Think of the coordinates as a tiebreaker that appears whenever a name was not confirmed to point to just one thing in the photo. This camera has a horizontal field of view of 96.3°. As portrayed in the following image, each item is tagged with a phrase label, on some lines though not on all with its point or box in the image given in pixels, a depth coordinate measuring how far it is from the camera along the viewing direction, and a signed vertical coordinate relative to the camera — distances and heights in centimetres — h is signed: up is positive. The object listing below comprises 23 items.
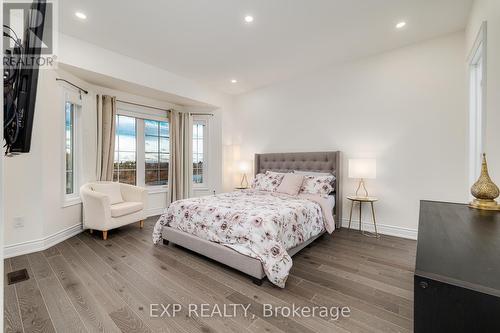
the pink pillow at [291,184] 359 -31
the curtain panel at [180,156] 478 +17
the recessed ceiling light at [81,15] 254 +169
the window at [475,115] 260 +63
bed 211 -71
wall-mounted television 79 +29
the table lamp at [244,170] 490 -12
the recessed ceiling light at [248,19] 260 +172
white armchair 321 -67
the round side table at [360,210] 327 -70
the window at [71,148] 329 +24
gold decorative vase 154 -18
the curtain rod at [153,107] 423 +116
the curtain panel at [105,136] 382 +48
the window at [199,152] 527 +29
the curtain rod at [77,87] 315 +116
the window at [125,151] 429 +25
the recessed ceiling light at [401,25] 272 +174
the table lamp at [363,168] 326 -3
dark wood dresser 55 -31
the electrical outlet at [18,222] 273 -74
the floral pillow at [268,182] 393 -30
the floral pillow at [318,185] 351 -31
